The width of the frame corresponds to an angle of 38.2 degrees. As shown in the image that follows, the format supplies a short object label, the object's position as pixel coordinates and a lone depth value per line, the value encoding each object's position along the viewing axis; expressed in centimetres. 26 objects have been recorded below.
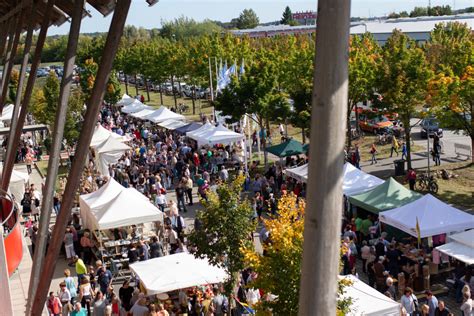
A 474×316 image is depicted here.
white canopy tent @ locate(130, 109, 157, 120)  4157
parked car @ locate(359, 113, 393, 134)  3694
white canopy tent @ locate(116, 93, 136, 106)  4905
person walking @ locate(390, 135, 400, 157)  3109
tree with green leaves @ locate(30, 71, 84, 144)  3572
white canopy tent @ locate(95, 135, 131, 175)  2964
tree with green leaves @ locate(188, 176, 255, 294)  1404
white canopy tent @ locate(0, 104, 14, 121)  4465
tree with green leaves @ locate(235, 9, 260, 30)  19462
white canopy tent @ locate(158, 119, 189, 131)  3734
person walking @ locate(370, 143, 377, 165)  3009
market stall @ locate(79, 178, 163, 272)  1889
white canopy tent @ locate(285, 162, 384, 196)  2058
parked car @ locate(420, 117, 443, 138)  3400
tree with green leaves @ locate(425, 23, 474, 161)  2528
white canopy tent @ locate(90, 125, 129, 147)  3138
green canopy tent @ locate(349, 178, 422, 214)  1850
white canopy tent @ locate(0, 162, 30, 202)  2544
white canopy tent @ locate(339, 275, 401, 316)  1226
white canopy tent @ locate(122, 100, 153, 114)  4475
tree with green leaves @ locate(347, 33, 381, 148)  3072
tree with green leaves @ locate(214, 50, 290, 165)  3009
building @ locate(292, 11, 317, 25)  18248
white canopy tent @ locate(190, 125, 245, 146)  2986
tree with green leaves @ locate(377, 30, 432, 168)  2644
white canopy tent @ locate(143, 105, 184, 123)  3872
